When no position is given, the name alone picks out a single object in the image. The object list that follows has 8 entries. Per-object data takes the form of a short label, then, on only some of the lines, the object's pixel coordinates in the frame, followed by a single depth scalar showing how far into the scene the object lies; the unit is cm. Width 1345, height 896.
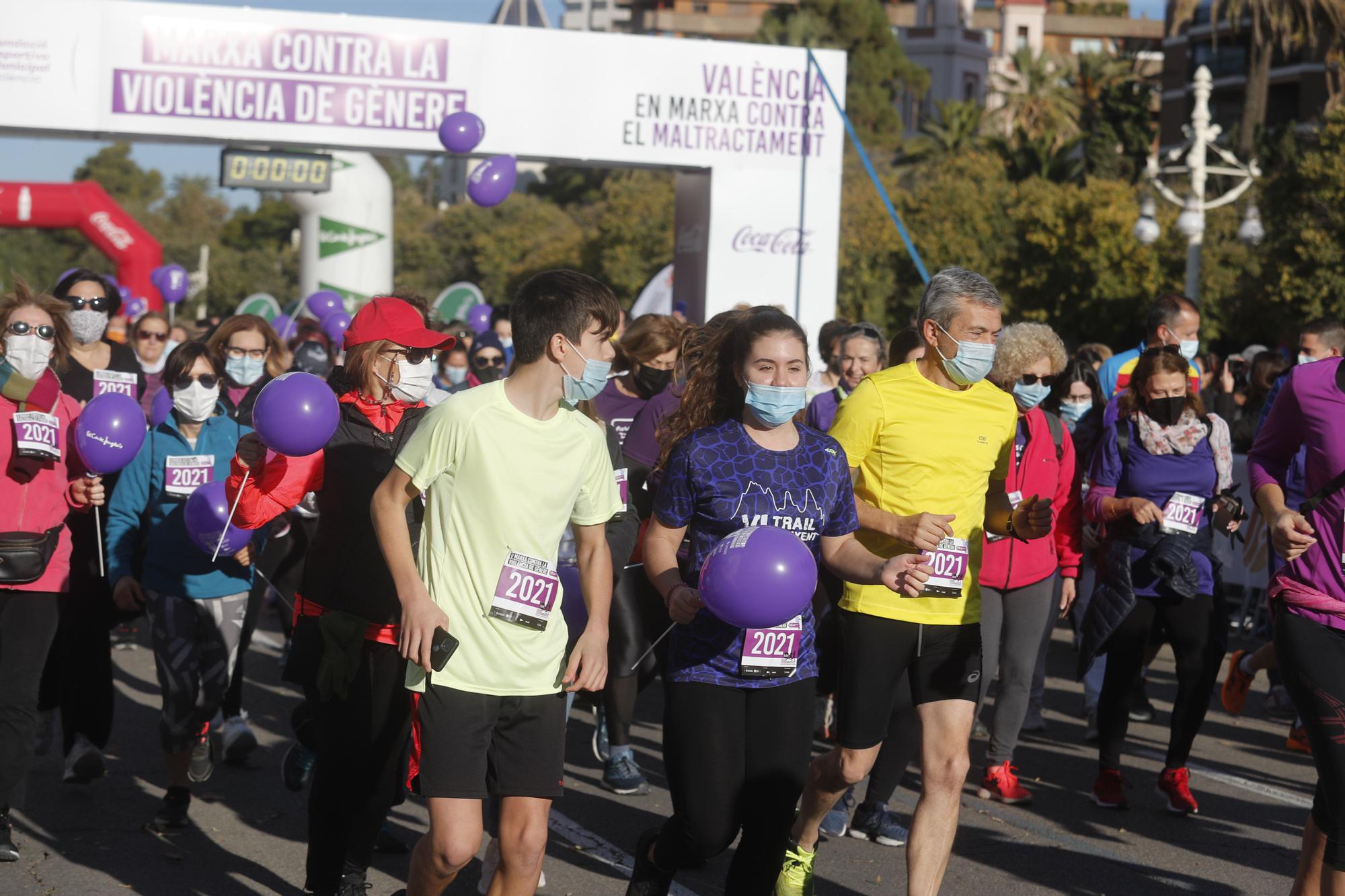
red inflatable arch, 2464
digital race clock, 1720
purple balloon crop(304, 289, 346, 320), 1705
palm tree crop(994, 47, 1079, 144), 5928
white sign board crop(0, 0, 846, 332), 1630
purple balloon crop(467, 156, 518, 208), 1355
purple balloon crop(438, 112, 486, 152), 1504
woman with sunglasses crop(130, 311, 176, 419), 989
